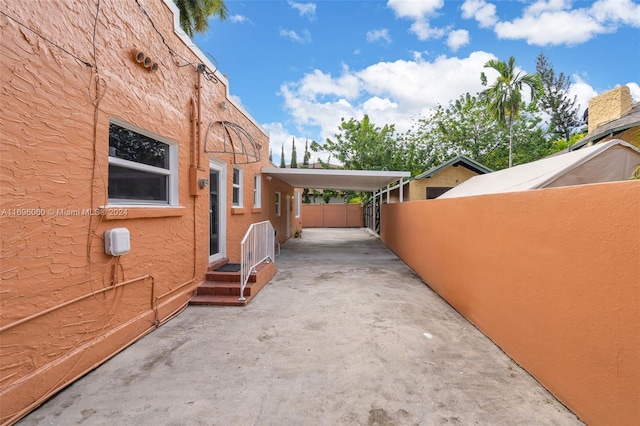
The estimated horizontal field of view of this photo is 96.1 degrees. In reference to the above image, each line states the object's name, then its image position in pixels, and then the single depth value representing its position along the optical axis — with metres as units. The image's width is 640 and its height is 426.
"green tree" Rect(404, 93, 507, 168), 18.83
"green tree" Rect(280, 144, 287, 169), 35.48
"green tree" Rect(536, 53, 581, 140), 30.02
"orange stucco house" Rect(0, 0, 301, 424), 2.27
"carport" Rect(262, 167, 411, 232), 9.30
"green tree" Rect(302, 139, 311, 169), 35.72
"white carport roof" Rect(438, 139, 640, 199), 4.30
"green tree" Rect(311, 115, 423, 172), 18.08
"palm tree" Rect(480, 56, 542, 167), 15.19
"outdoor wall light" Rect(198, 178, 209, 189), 5.03
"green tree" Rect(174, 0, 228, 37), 11.88
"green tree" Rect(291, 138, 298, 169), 34.22
